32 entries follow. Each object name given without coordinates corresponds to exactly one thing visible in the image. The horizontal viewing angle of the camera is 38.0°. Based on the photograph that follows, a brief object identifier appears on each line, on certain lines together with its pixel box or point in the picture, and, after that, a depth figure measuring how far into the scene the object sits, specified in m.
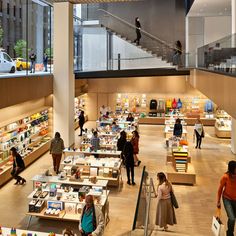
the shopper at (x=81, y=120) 17.45
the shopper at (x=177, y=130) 14.44
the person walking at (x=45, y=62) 14.82
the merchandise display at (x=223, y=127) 17.61
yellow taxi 12.39
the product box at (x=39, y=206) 7.42
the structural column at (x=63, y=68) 14.53
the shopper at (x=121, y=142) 11.67
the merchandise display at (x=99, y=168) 9.78
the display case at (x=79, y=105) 20.69
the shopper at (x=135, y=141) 11.41
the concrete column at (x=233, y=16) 11.52
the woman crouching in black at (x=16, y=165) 9.79
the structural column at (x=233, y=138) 14.18
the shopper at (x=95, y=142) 11.69
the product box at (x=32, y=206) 7.43
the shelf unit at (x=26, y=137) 10.77
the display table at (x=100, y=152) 11.12
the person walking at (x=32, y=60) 13.42
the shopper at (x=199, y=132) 14.78
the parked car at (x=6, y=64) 11.20
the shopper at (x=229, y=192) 5.64
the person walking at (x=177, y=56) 16.58
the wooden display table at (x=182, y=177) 10.25
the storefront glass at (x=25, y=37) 11.78
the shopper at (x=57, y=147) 10.80
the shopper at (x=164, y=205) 6.64
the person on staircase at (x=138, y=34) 19.02
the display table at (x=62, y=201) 7.32
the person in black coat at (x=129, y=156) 9.87
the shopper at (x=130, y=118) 17.41
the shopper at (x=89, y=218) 5.76
